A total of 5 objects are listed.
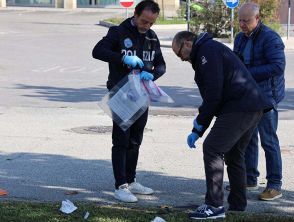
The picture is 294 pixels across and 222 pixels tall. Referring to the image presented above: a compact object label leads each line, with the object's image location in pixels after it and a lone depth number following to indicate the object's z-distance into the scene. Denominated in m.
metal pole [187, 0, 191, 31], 44.25
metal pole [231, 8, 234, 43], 41.69
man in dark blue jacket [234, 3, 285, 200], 10.07
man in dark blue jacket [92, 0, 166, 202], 9.96
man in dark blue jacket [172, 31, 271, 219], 8.63
